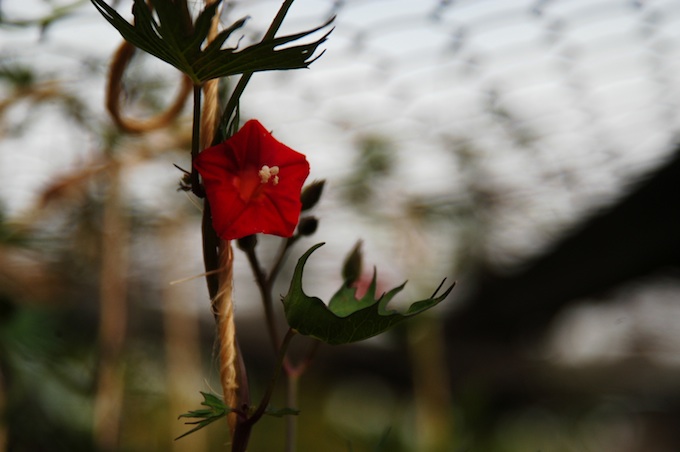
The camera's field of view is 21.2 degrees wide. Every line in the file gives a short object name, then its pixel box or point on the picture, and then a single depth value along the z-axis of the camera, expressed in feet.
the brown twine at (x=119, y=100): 1.51
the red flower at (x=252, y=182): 1.29
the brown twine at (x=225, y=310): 1.31
